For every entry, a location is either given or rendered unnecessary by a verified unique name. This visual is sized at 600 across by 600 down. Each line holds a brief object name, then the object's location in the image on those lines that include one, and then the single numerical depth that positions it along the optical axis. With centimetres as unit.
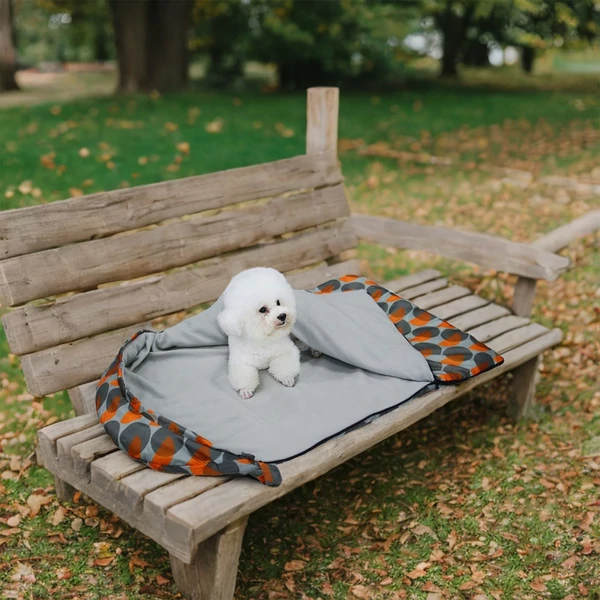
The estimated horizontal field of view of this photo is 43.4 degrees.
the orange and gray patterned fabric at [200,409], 288
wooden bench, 284
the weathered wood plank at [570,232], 523
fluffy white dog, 321
